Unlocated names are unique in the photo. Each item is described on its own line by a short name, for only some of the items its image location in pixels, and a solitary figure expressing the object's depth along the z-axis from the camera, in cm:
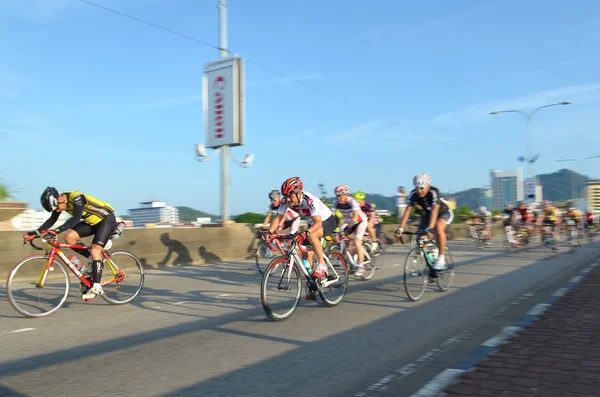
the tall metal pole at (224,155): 1825
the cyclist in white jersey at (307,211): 737
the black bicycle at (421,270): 874
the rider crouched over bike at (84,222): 762
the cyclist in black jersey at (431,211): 923
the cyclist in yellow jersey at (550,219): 1865
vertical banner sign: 2034
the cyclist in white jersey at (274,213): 1202
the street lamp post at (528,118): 4244
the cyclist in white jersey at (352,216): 1112
